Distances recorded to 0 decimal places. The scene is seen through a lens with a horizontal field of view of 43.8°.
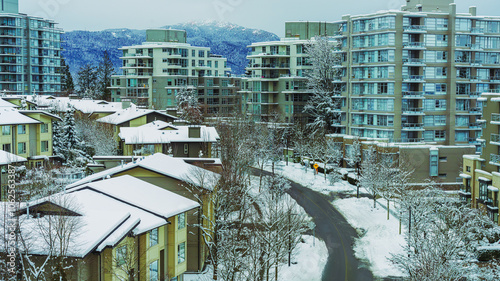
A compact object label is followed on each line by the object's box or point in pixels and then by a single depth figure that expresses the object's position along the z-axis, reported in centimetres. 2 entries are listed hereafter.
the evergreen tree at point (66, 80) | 13200
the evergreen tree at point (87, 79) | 13738
